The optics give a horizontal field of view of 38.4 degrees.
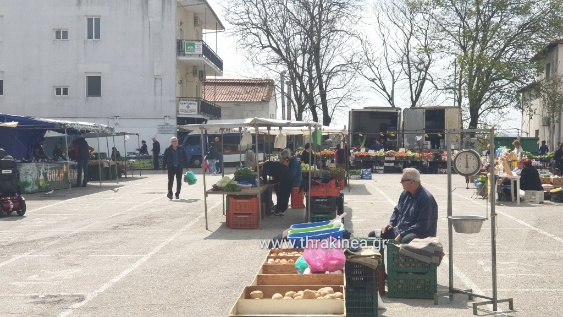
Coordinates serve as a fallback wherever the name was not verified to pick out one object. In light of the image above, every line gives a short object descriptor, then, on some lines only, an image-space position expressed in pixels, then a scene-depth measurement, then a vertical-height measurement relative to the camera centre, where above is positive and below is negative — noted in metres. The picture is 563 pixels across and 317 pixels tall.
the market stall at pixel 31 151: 25.23 -0.08
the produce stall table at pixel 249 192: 15.95 -0.89
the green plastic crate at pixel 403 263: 8.97 -1.29
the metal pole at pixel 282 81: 49.93 +4.11
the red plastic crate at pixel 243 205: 16.05 -1.15
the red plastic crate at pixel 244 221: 16.05 -1.46
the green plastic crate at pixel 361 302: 8.00 -1.54
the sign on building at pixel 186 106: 51.16 +2.64
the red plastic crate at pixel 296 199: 20.28 -1.31
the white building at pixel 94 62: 50.34 +5.40
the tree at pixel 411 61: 54.66 +6.13
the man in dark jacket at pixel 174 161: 23.19 -0.38
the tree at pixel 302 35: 47.72 +6.65
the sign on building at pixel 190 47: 51.34 +6.39
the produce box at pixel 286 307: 6.23 -1.23
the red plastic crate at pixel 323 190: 16.88 -0.90
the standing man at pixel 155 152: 44.72 -0.22
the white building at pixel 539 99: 51.56 +3.24
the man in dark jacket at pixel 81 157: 28.28 -0.30
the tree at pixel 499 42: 50.84 +6.59
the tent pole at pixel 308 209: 16.51 -1.27
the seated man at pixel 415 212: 9.36 -0.77
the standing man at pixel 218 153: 41.18 -0.29
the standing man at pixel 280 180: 18.23 -0.74
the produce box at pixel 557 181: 23.22 -1.03
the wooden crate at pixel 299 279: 7.33 -1.21
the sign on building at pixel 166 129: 50.31 +1.18
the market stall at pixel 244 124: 15.60 +0.46
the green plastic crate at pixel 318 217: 16.73 -1.45
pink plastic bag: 7.65 -1.07
